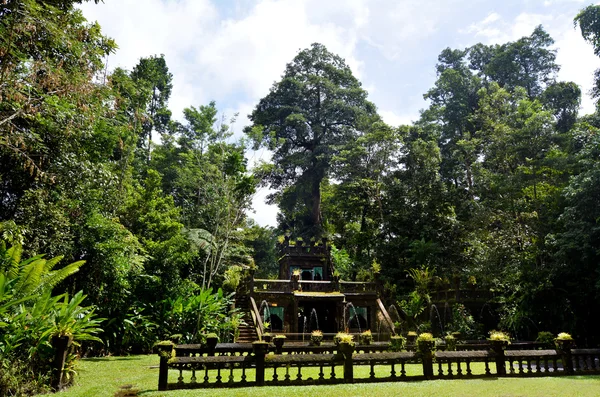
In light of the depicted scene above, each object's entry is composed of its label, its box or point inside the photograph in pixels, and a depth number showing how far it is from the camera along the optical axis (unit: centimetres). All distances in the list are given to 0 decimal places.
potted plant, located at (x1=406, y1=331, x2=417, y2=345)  1560
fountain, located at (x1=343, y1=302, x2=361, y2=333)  2207
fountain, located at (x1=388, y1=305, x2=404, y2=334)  2164
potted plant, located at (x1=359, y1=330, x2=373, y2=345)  1568
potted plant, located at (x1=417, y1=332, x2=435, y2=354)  943
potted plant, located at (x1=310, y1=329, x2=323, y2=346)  1567
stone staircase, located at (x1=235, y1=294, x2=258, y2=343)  1819
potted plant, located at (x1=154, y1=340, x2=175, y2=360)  828
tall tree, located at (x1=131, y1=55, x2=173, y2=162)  3512
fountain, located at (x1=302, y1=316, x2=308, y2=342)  2375
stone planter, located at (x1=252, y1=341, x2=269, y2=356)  872
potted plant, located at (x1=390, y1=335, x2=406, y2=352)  1423
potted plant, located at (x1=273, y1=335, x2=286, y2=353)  1183
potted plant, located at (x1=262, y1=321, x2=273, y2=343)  1479
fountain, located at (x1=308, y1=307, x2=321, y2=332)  2455
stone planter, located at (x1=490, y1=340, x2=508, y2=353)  988
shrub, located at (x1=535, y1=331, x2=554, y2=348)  1300
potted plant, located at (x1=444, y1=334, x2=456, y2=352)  1401
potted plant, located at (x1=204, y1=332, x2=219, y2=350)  1094
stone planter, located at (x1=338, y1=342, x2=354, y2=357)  903
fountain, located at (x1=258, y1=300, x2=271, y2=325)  2067
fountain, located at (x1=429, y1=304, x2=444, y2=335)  2173
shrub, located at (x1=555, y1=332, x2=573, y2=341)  1084
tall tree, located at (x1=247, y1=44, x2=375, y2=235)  3812
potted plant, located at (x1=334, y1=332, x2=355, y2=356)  903
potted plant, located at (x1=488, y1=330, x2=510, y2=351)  988
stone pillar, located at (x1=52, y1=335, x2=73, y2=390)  825
